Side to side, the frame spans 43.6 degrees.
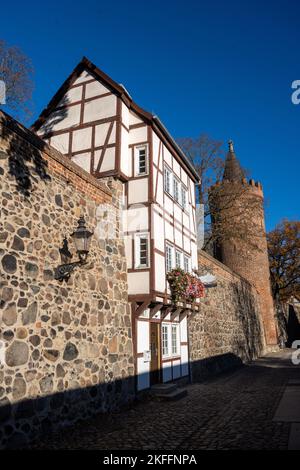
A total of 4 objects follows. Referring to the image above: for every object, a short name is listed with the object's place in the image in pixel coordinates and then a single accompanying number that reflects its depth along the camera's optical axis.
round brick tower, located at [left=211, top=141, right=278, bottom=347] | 25.55
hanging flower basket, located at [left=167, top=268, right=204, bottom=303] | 12.36
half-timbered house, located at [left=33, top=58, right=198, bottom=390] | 11.23
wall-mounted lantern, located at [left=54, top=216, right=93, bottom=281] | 7.80
